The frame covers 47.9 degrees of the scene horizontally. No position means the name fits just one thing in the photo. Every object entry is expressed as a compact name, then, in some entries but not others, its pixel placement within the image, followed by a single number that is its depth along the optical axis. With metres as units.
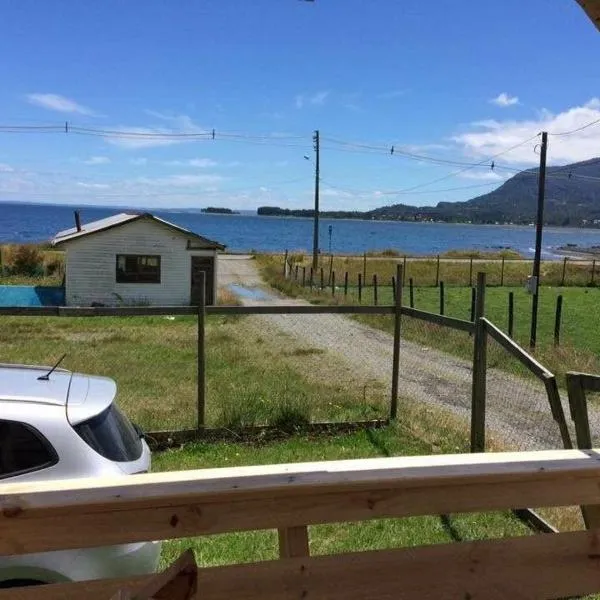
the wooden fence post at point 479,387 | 6.24
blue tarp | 26.11
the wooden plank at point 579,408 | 3.68
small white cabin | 28.11
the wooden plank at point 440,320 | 6.94
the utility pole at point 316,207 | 44.56
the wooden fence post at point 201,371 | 7.71
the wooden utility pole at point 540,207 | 22.39
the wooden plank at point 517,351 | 4.95
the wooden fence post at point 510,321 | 17.06
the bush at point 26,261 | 38.19
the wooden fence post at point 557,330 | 16.25
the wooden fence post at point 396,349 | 8.36
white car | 3.14
